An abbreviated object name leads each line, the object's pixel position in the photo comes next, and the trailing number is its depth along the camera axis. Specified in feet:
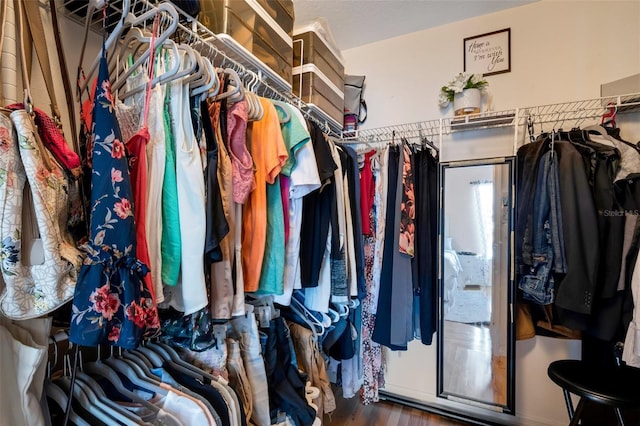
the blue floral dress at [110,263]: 1.72
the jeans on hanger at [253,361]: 3.38
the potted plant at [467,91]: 5.56
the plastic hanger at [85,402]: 2.18
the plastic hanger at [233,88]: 2.96
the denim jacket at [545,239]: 4.56
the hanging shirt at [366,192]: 5.21
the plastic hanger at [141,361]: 2.75
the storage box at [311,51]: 5.18
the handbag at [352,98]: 6.64
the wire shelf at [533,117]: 4.95
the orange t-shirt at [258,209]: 3.13
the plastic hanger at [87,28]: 2.19
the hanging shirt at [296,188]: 3.34
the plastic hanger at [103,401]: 2.15
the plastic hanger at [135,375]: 2.55
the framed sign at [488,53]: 5.95
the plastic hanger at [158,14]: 2.22
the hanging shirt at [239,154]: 2.88
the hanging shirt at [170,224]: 2.35
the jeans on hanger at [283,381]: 3.54
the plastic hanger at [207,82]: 2.61
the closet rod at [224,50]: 3.04
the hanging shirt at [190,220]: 2.35
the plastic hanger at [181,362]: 2.86
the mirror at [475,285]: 5.46
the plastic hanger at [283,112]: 3.47
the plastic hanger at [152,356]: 2.89
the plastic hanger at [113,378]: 2.42
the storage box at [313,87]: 5.14
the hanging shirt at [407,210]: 4.78
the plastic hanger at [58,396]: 2.16
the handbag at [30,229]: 1.62
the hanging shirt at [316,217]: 3.71
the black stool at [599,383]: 3.67
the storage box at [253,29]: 3.49
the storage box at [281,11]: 4.13
